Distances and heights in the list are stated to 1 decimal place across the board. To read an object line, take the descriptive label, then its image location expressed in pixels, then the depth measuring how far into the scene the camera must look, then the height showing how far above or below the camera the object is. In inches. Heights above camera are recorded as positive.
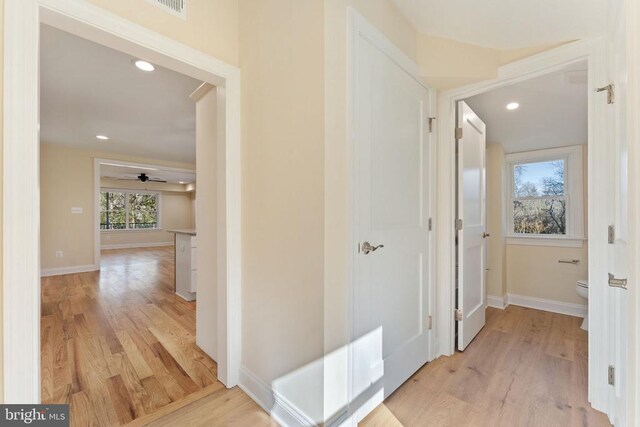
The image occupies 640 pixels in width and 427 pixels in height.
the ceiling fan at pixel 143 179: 333.7 +45.8
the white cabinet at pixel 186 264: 134.1 -25.5
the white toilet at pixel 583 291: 107.2 -31.3
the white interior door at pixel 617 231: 44.5 -3.5
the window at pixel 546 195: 130.4 +9.2
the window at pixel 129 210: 378.6 +4.8
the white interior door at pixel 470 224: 87.4 -3.9
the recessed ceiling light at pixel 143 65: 92.3 +50.7
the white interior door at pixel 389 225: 56.8 -2.9
